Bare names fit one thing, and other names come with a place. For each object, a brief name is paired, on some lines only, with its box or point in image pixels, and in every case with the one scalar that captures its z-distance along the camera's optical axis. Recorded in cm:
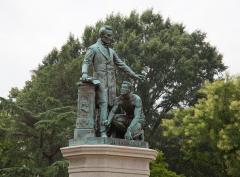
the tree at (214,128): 2678
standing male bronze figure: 1251
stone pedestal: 1152
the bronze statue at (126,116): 1255
